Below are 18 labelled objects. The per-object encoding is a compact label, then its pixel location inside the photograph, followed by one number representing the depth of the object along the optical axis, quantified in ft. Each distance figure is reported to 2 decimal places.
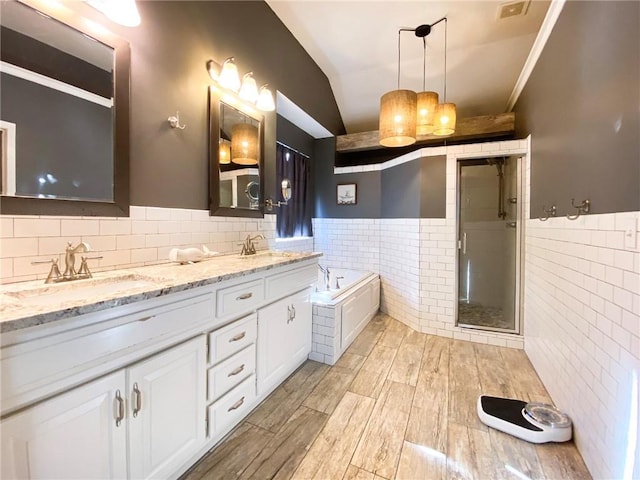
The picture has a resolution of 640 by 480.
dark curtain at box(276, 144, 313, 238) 11.59
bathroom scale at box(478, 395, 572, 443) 4.97
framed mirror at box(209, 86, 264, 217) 6.54
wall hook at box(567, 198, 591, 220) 4.77
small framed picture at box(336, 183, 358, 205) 13.28
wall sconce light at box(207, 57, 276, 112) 6.42
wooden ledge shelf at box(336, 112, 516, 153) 10.42
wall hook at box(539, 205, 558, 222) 6.36
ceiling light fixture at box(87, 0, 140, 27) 4.17
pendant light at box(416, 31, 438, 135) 7.63
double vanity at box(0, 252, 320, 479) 2.46
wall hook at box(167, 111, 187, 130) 5.53
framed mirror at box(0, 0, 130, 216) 3.58
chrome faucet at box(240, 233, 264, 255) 7.06
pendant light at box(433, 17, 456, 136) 8.08
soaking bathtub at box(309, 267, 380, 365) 7.61
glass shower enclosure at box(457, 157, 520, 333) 9.39
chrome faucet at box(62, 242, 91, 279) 3.92
